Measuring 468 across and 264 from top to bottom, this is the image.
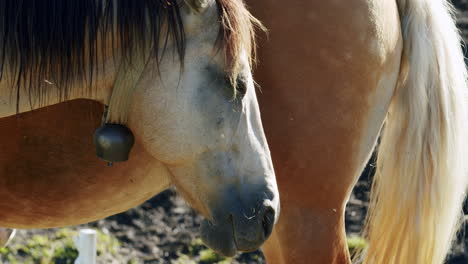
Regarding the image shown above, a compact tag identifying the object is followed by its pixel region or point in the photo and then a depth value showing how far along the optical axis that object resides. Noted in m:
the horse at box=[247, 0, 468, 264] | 4.84
